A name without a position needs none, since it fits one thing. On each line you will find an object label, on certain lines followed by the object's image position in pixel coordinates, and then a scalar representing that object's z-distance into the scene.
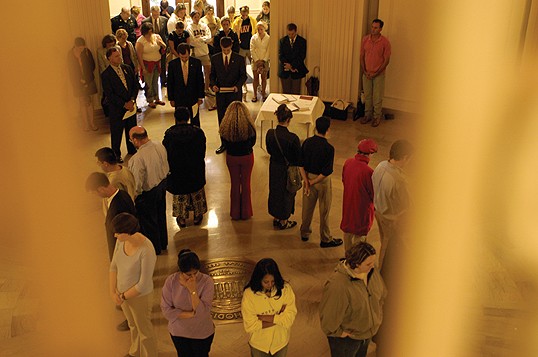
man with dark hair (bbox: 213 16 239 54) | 9.81
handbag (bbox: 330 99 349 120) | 9.11
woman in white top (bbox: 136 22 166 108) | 9.41
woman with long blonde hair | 5.25
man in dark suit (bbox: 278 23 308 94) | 9.14
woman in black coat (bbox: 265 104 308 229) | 5.07
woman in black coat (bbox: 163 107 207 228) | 5.02
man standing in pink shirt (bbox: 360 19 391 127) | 8.41
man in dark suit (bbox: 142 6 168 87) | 10.60
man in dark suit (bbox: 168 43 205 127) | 6.98
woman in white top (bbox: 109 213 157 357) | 3.26
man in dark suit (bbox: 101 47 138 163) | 6.69
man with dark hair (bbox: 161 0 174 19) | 12.10
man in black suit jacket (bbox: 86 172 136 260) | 3.70
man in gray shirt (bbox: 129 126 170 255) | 4.62
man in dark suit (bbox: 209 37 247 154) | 7.24
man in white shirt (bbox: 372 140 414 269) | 4.06
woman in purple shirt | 3.13
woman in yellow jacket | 3.05
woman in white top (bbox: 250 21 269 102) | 9.85
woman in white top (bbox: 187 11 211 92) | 10.25
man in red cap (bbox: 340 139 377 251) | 4.38
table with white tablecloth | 7.15
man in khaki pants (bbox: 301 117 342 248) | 4.81
